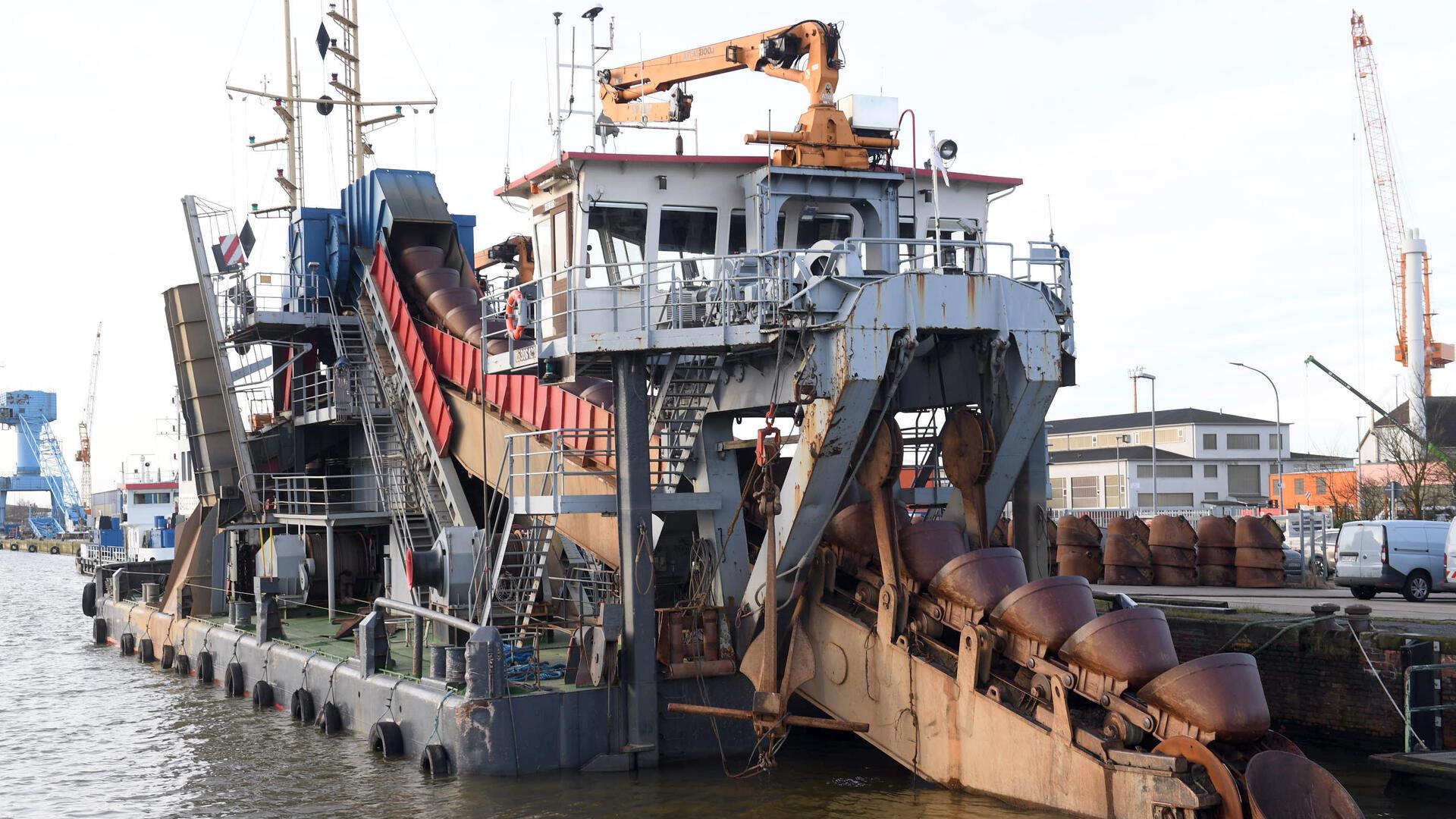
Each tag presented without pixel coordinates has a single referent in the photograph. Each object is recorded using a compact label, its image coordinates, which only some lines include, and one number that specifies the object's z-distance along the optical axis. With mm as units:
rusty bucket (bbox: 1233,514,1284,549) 29938
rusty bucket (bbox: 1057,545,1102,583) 31188
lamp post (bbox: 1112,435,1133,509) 79812
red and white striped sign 34406
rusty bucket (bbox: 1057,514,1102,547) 31766
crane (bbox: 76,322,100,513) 173625
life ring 19862
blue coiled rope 18688
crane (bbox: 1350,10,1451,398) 122250
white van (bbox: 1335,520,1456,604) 26625
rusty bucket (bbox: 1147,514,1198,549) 31391
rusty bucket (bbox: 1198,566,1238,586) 30703
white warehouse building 83875
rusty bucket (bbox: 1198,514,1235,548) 30766
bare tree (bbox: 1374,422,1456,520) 48438
